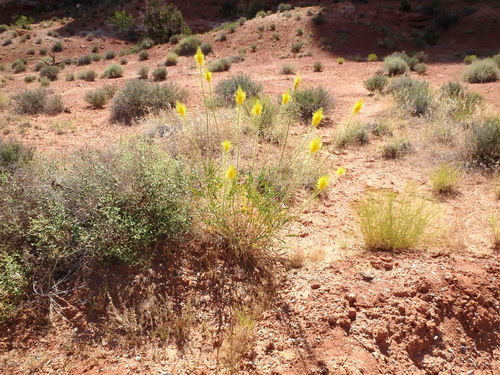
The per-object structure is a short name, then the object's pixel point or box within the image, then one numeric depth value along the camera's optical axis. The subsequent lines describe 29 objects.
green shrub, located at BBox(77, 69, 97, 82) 13.87
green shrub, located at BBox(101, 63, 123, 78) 14.46
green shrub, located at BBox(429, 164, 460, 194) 3.77
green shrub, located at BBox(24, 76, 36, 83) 14.03
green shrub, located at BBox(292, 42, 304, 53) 17.02
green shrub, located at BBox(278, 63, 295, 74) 12.20
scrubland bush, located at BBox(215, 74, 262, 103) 7.36
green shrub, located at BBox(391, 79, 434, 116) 6.19
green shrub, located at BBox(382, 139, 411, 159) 4.78
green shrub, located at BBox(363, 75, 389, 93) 8.62
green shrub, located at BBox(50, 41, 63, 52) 21.98
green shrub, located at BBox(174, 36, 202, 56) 17.89
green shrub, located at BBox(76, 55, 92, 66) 18.52
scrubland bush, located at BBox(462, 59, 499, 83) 9.09
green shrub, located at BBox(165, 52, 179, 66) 15.88
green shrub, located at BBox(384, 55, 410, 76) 11.30
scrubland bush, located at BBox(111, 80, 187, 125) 7.09
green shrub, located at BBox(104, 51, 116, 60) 19.81
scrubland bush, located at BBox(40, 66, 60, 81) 14.92
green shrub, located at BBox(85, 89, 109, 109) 8.51
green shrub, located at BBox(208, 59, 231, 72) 13.70
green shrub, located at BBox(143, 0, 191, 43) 21.33
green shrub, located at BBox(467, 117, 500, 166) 4.29
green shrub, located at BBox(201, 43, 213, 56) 18.30
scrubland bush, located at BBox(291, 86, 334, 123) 6.36
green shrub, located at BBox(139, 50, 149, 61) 18.33
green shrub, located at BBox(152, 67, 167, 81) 12.61
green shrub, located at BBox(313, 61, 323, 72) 12.92
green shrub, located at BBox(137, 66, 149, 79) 13.48
